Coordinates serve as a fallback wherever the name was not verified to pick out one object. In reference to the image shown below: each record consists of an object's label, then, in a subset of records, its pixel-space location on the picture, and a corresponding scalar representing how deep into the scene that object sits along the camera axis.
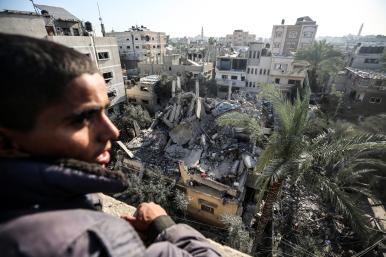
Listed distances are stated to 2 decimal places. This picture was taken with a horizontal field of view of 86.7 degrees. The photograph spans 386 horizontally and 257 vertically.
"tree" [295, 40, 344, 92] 21.69
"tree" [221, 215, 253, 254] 6.81
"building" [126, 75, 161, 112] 21.20
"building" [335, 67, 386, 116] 18.34
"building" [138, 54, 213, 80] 25.83
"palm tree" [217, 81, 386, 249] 4.84
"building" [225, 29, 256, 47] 61.80
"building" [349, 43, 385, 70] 30.62
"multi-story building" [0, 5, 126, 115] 12.09
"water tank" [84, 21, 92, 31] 19.65
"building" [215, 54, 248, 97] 26.06
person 0.80
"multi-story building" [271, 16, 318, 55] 38.22
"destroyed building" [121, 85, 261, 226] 10.09
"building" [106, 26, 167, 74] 35.47
